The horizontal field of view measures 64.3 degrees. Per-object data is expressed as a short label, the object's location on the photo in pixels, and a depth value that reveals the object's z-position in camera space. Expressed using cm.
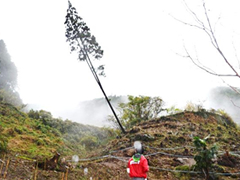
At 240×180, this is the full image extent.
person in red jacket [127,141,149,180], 448
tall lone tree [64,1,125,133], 1317
